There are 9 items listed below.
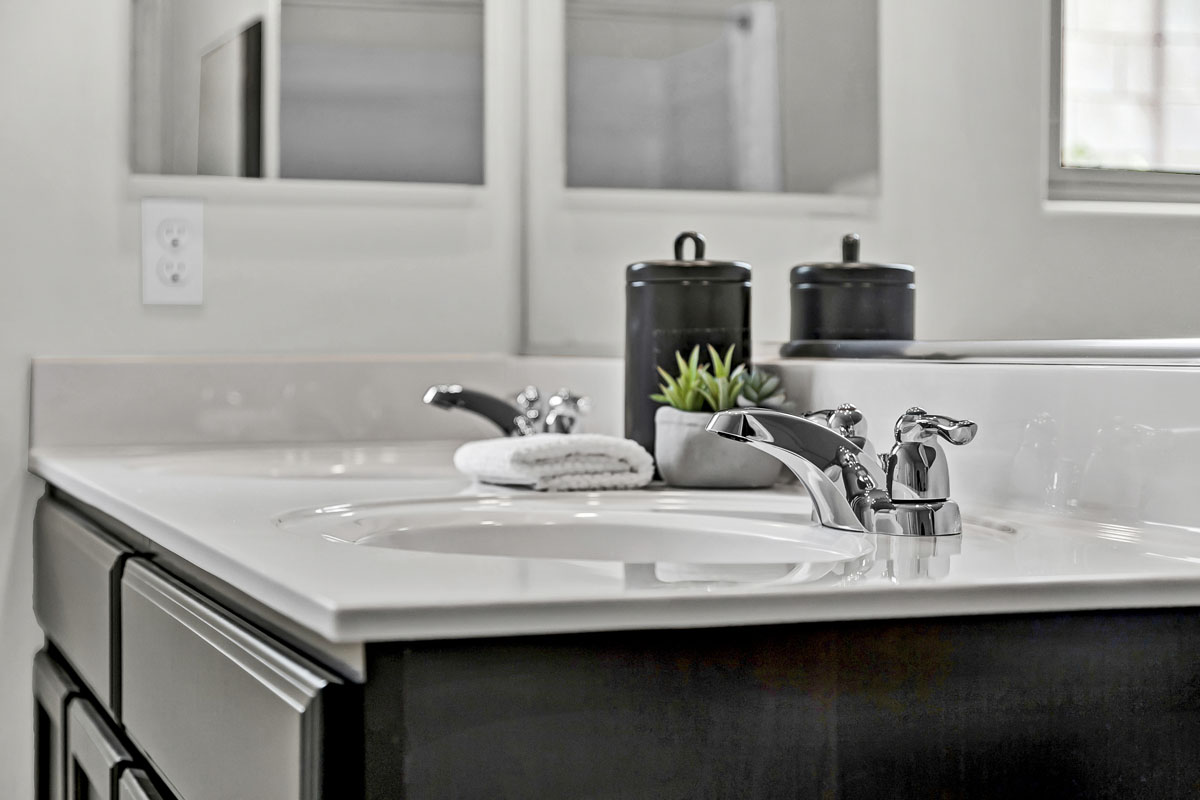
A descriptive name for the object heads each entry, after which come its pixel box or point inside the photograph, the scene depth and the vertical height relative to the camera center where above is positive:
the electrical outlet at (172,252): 1.66 +0.12
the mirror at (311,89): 1.68 +0.35
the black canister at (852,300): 1.18 +0.05
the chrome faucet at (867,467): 0.84 -0.07
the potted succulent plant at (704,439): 1.20 -0.08
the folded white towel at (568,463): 1.18 -0.10
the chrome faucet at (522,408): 1.42 -0.06
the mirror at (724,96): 1.34 +0.31
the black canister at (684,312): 1.31 +0.04
